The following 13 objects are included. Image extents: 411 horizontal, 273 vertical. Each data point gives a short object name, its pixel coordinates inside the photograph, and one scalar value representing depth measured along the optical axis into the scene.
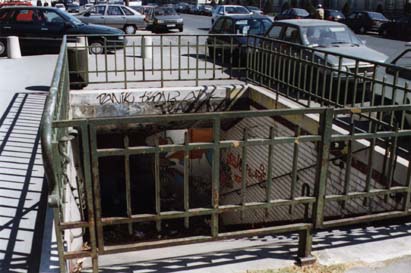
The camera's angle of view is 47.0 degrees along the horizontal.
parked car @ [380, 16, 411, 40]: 31.31
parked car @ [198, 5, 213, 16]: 61.97
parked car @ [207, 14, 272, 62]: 16.31
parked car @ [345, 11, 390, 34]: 34.07
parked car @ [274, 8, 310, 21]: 35.00
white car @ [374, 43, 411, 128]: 6.08
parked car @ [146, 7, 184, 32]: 30.47
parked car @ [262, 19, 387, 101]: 11.11
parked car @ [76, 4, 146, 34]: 25.25
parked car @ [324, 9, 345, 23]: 36.59
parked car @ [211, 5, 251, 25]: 30.51
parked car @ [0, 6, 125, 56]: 17.33
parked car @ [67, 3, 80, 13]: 44.30
